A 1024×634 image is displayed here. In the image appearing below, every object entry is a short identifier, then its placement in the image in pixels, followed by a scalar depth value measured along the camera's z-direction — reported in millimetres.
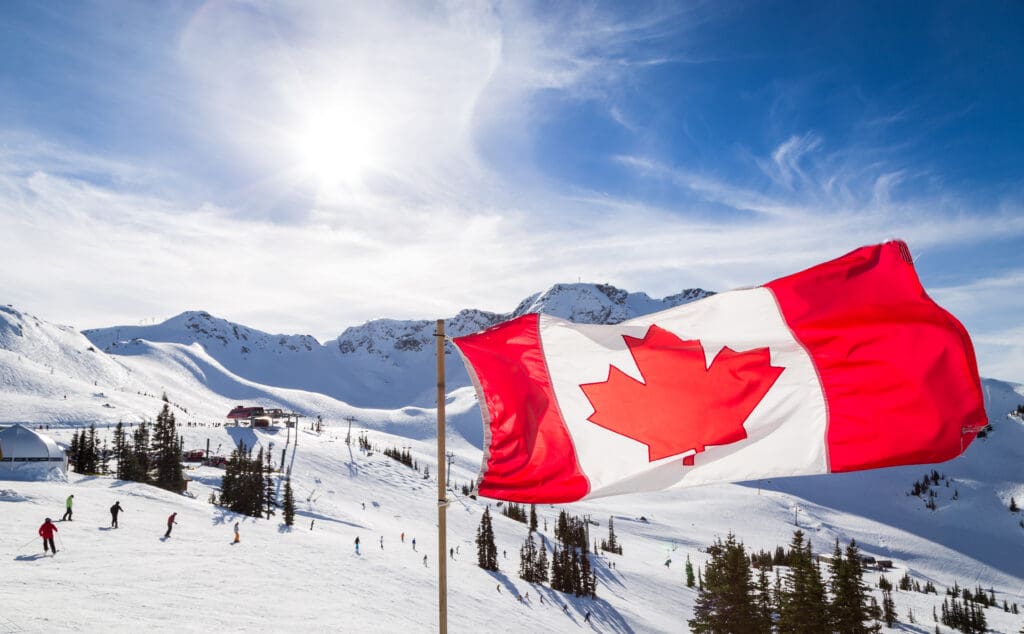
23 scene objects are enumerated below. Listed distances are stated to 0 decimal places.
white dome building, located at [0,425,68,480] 39562
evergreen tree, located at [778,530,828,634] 36844
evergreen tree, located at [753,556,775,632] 39719
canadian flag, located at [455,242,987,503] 6324
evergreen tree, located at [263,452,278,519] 58934
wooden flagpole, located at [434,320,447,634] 6102
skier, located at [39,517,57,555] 21906
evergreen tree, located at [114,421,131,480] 61656
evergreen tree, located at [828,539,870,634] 37906
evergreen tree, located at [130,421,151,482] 60781
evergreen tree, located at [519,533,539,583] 62781
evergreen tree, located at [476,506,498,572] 58125
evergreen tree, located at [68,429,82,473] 62875
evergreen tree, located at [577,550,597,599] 61969
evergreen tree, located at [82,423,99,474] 61162
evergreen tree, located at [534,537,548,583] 64438
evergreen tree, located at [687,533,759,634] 39656
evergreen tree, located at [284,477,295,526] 50656
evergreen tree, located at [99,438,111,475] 65306
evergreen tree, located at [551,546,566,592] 63650
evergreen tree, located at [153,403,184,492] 62438
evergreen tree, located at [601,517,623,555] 98375
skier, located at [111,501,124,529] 29484
